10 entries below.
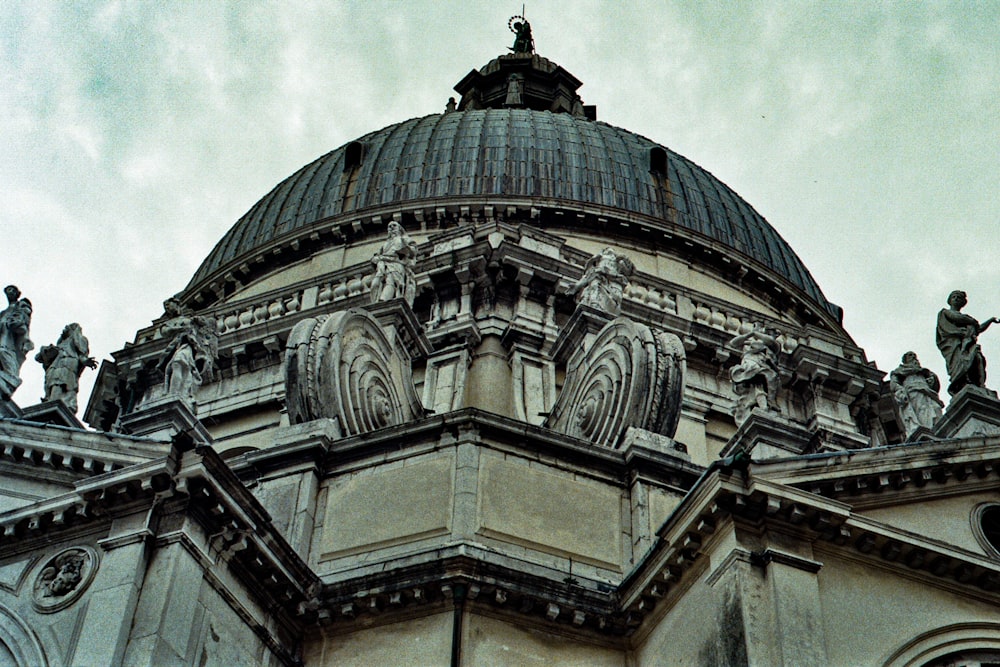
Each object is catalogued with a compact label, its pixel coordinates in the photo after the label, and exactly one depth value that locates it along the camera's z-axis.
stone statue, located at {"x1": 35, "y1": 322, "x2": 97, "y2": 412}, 24.02
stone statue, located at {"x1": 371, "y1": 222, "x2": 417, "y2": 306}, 26.36
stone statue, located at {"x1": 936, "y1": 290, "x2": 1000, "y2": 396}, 23.52
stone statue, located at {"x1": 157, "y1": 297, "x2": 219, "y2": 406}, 21.97
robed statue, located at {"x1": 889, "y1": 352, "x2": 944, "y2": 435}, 28.14
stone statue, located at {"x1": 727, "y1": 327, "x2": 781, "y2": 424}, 21.53
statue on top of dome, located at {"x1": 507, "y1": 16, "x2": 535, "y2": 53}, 57.72
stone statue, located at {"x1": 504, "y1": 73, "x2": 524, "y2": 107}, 49.38
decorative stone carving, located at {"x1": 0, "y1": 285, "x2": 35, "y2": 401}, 22.94
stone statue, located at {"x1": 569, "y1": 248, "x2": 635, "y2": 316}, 27.27
